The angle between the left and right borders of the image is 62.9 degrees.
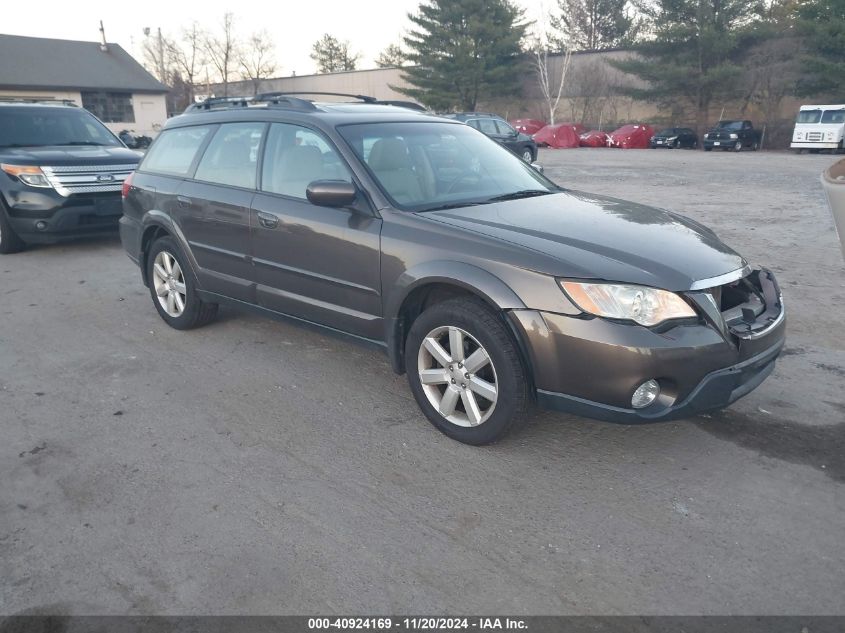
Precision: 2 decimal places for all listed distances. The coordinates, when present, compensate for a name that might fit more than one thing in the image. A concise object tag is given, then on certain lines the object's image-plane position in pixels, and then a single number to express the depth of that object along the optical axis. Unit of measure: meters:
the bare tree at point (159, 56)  69.81
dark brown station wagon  3.20
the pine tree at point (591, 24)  58.56
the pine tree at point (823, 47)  33.69
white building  39.88
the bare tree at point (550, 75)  47.56
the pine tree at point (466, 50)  48.22
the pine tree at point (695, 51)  38.50
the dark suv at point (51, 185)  8.21
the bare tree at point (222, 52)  69.81
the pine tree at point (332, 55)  84.94
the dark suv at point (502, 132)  21.05
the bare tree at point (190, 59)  69.31
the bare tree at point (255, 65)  70.38
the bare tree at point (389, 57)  71.10
